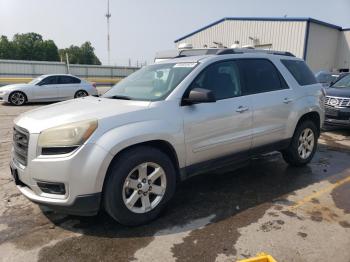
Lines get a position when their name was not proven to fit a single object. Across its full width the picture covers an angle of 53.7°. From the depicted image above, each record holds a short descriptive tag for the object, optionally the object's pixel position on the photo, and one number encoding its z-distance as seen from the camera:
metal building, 24.08
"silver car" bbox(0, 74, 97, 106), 14.62
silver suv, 3.22
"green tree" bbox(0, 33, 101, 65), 82.44
